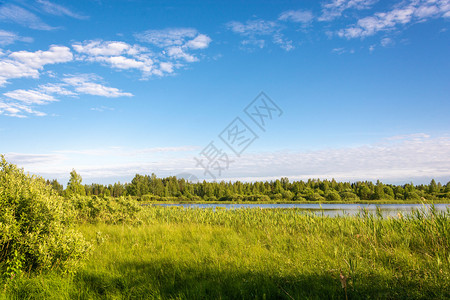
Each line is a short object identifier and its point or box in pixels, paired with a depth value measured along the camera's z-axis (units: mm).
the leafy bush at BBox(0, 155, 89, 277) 5113
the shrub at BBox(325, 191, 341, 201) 59944
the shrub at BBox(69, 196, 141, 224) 13312
